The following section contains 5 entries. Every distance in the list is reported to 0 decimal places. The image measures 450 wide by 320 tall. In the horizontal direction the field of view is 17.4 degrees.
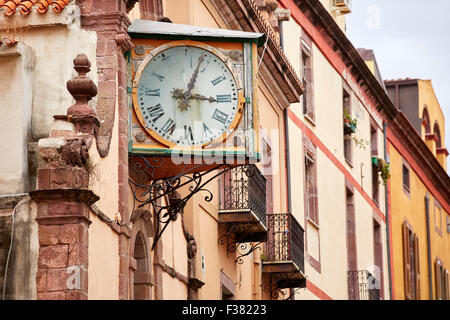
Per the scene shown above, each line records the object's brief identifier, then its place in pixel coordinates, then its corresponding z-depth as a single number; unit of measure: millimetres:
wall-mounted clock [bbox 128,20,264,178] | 17703
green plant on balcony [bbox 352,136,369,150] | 37500
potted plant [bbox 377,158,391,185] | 39906
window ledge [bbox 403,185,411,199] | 44681
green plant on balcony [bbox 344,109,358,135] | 36781
